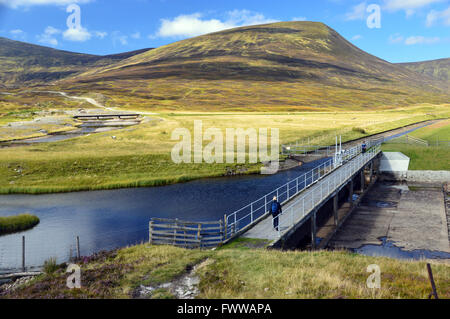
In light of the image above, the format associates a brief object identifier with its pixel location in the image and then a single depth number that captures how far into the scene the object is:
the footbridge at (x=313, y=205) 26.55
